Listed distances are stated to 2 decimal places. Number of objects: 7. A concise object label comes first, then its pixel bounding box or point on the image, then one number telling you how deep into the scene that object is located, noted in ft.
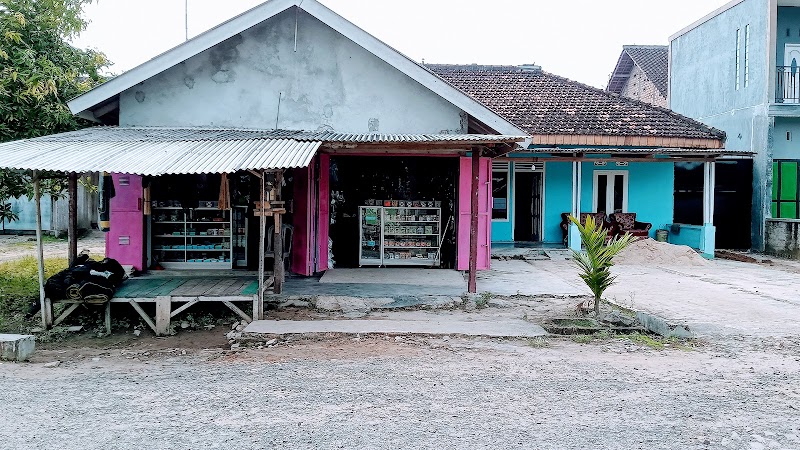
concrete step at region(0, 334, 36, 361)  22.62
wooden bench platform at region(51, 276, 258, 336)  27.89
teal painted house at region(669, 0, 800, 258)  59.41
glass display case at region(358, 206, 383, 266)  43.37
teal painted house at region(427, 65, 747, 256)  55.42
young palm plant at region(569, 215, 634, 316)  28.55
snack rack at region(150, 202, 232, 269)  38.42
